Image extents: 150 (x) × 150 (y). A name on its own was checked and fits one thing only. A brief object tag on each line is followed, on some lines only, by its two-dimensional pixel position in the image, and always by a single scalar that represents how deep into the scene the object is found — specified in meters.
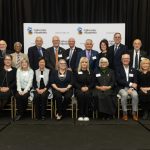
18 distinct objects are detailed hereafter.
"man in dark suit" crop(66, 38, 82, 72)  4.52
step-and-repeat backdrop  4.88
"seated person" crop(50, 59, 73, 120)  4.05
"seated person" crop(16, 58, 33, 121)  4.06
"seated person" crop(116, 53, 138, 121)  4.05
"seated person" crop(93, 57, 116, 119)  4.02
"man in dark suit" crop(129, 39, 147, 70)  4.42
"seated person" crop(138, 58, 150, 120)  4.06
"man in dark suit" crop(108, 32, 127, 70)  4.45
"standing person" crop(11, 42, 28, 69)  4.52
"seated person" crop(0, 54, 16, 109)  4.13
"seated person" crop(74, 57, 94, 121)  4.04
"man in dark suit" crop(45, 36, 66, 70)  4.48
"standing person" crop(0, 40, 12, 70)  4.43
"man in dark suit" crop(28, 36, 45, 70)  4.57
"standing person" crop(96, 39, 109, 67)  4.36
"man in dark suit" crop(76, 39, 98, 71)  4.43
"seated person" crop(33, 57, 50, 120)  4.05
